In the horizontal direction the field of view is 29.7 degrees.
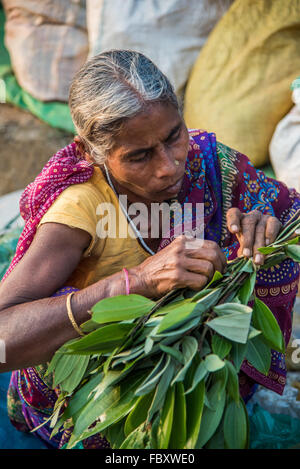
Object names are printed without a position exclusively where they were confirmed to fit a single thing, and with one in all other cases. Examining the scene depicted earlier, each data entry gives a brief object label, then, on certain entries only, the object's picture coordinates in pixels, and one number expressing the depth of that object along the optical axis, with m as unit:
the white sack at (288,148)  2.54
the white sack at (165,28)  3.24
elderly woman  1.36
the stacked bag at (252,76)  2.72
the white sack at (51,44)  3.82
